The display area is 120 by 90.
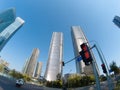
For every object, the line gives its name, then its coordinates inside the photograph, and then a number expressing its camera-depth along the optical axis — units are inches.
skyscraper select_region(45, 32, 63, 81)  3458.3
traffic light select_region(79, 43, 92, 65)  182.6
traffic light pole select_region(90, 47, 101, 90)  176.1
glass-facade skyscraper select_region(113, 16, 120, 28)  2802.1
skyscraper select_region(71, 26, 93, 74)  3196.6
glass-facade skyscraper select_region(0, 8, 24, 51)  3087.8
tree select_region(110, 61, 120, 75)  1187.2
